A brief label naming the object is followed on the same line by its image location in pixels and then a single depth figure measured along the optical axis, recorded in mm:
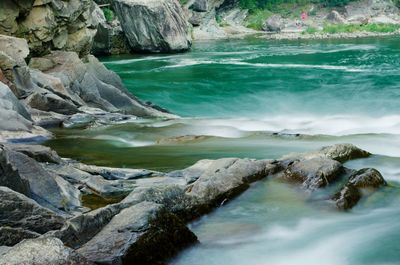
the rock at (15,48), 15688
